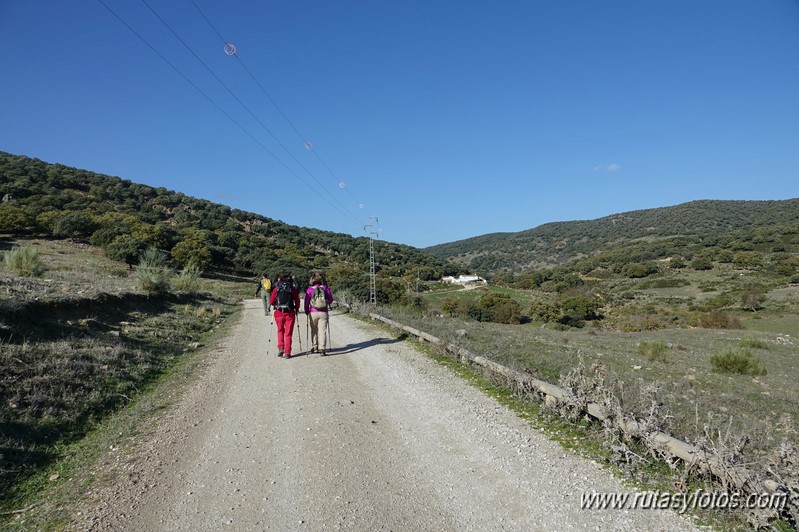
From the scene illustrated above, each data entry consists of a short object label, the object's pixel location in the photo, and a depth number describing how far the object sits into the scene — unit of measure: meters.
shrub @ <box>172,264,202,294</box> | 23.03
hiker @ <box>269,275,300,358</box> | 9.66
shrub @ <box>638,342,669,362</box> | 17.59
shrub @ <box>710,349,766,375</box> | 15.13
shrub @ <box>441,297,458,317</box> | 49.57
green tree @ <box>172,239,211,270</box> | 44.12
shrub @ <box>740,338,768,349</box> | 22.53
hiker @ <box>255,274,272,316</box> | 18.17
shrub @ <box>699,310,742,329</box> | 36.44
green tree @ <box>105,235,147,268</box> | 35.84
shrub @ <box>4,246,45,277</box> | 15.77
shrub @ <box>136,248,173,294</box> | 17.95
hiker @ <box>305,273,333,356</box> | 10.02
